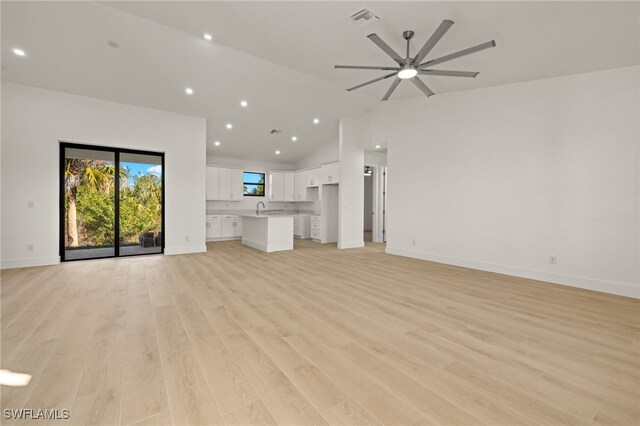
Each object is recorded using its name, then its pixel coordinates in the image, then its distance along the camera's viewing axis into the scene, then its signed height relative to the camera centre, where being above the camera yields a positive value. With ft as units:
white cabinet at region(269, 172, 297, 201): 30.01 +2.93
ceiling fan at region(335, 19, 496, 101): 8.70 +5.84
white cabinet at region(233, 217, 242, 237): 28.32 -1.75
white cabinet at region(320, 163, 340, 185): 24.64 +3.72
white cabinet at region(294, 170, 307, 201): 29.32 +2.93
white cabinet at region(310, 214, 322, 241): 26.94 -1.71
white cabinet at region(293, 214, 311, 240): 29.81 -1.70
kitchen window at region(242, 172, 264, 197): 29.78 +3.15
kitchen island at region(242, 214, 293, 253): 21.17 -1.81
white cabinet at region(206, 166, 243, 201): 26.66 +2.86
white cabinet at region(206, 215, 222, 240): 26.68 -1.65
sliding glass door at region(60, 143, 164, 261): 17.29 +0.72
